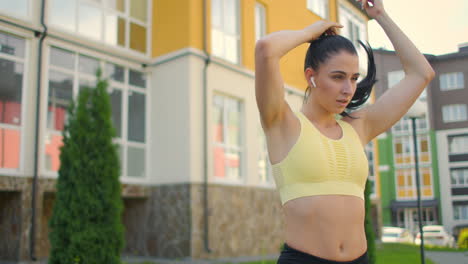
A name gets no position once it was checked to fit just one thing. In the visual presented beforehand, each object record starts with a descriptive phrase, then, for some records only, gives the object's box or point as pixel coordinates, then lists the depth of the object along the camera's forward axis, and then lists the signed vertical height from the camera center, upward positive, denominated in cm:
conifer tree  449 +3
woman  92 +8
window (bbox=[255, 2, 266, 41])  580 +228
